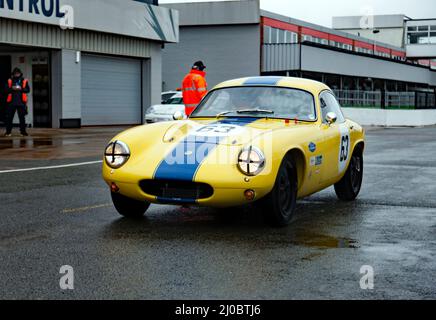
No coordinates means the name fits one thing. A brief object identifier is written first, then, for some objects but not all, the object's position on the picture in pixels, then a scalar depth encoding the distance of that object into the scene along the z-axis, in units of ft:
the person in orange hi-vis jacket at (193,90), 46.34
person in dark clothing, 65.92
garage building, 77.56
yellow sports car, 20.39
